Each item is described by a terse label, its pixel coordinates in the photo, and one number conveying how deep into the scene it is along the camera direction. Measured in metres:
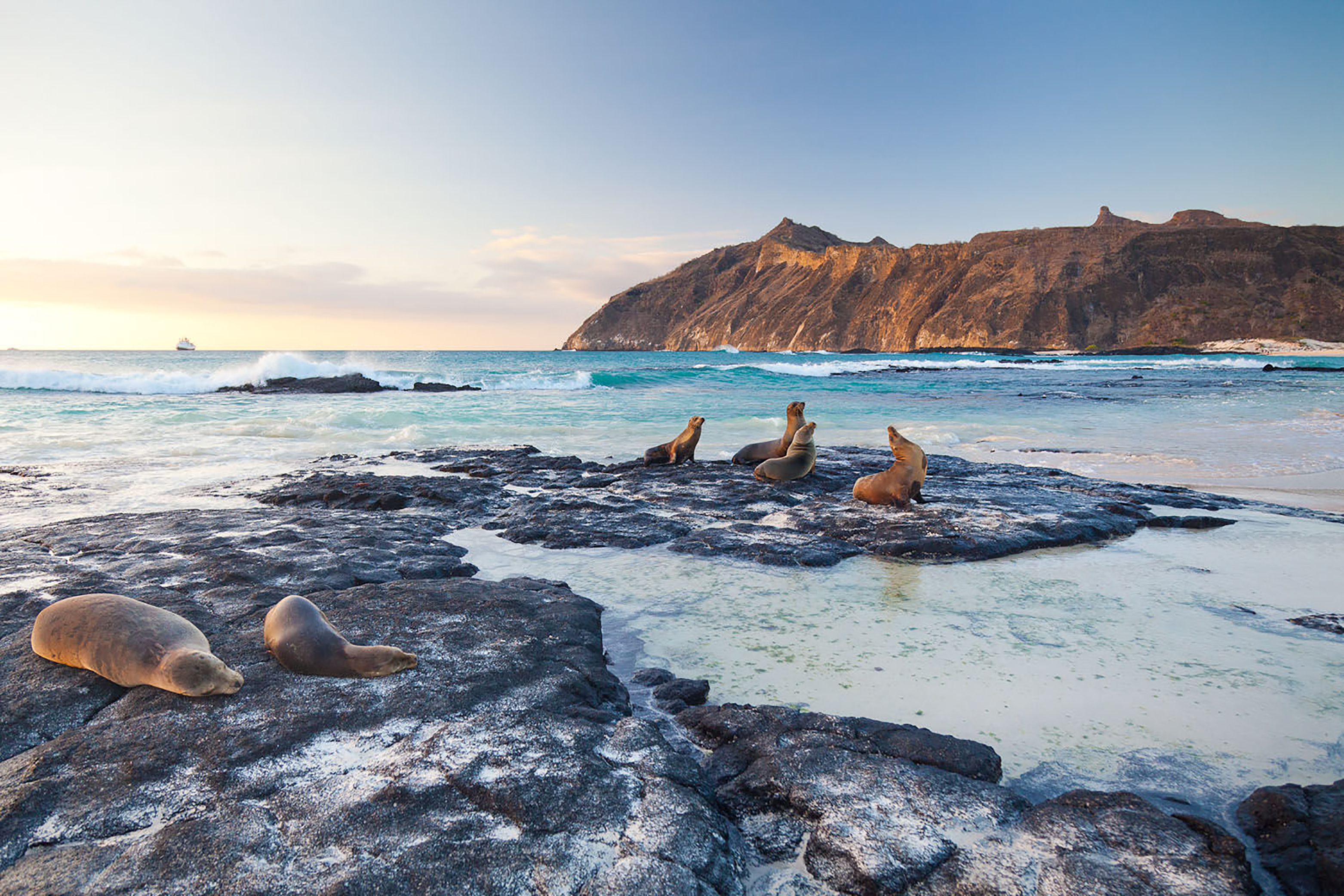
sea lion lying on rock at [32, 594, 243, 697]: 3.04
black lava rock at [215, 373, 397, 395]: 29.28
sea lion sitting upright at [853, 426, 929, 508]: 7.49
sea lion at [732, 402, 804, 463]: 10.30
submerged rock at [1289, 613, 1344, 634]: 4.16
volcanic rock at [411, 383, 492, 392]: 31.16
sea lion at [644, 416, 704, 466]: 10.96
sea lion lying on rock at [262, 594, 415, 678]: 3.30
